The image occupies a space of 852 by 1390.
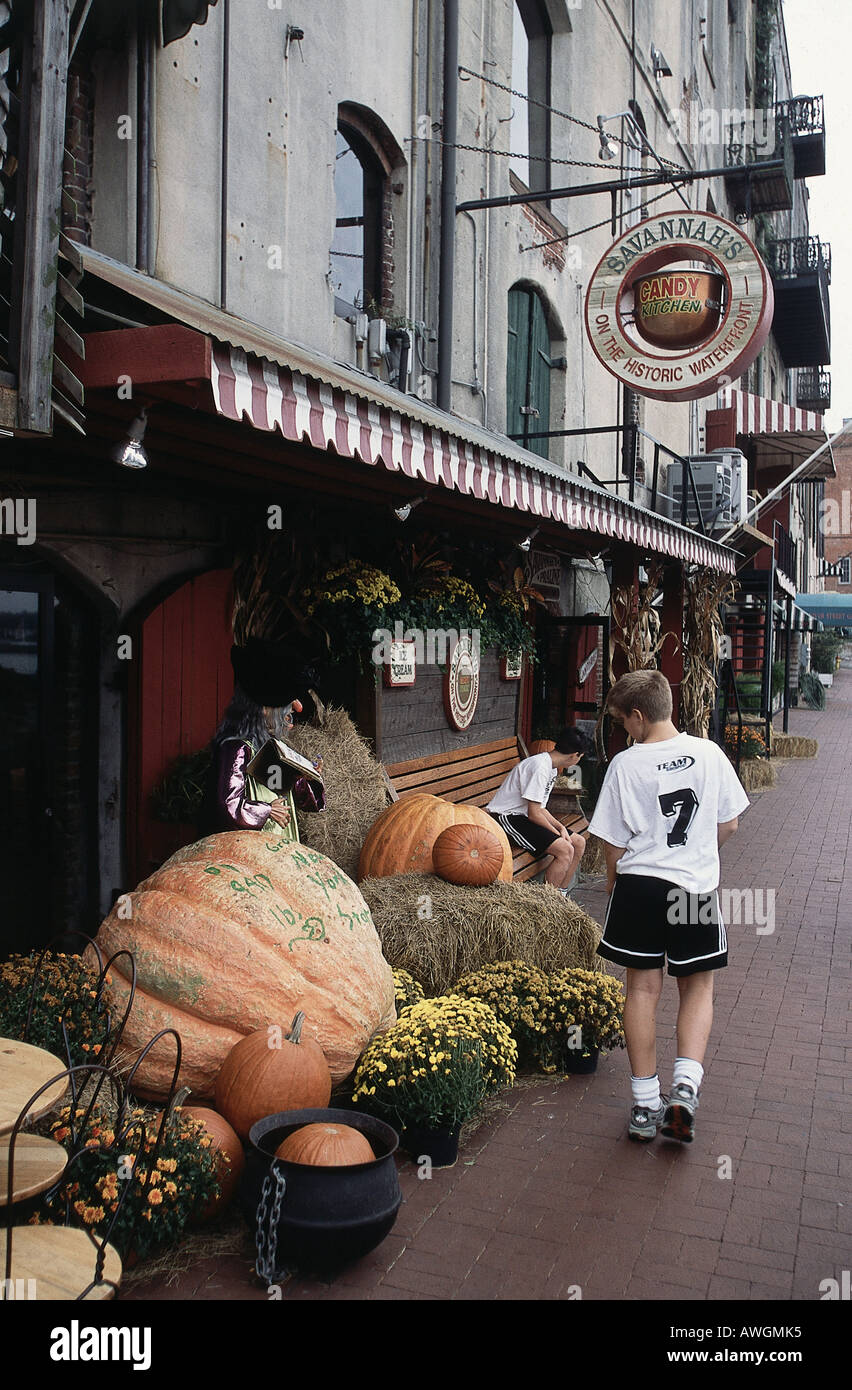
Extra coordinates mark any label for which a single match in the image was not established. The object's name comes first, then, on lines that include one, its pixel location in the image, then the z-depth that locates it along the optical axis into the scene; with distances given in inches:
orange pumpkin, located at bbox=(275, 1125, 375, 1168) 144.0
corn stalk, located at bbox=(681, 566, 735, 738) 524.7
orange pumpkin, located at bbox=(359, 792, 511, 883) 259.9
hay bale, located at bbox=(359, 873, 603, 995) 229.6
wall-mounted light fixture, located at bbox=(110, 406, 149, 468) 151.9
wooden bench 310.3
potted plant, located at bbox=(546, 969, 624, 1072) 211.0
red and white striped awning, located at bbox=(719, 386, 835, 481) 773.9
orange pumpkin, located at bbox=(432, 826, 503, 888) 250.2
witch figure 203.5
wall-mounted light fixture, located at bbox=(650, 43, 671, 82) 669.5
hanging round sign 392.2
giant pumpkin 171.2
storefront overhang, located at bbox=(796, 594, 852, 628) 1362.0
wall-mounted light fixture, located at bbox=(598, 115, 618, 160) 556.7
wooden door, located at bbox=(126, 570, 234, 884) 238.8
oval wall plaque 335.0
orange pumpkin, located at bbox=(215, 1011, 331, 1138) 161.9
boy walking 185.9
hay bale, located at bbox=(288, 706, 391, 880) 267.9
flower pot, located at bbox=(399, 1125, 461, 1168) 173.3
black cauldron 137.8
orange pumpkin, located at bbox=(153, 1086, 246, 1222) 152.3
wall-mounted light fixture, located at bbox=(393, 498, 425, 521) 247.8
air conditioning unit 730.8
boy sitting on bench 314.7
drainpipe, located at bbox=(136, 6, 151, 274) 244.1
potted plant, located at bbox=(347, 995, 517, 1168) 171.9
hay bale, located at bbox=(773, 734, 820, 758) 786.2
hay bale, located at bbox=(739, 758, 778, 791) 632.4
